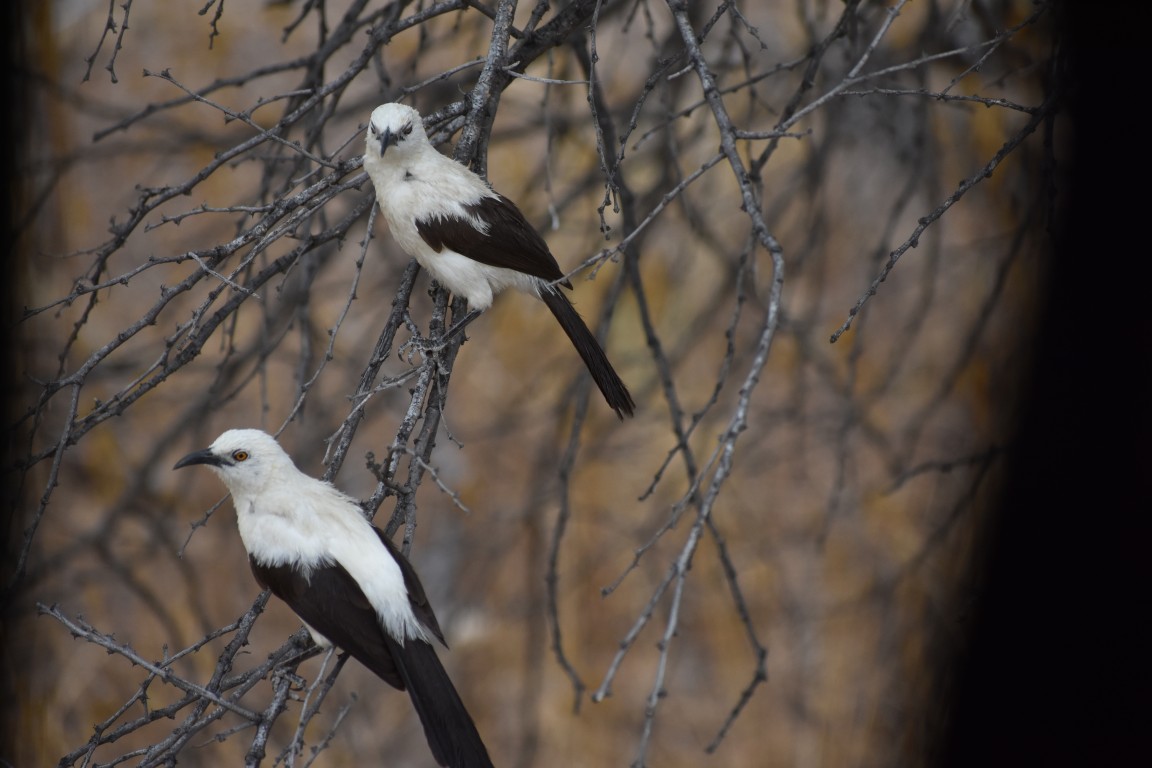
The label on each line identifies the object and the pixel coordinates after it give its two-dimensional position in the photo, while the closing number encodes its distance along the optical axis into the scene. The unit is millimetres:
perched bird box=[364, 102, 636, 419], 5578
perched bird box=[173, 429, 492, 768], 4586
